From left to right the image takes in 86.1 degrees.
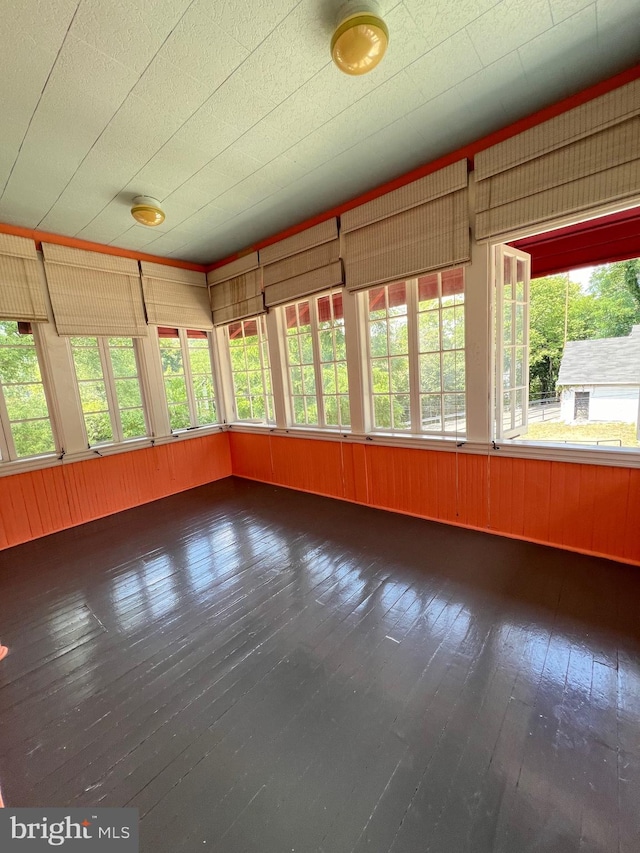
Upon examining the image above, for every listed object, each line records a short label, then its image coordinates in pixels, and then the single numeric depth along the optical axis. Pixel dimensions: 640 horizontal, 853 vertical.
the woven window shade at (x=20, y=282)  3.12
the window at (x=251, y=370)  4.59
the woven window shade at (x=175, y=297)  4.19
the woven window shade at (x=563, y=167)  1.90
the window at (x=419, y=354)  2.88
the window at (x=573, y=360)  2.71
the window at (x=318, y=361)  3.67
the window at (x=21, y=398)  3.27
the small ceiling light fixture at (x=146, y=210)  2.80
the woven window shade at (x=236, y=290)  4.12
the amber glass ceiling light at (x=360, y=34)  1.42
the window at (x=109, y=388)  3.79
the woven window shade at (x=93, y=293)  3.47
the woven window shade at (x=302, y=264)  3.34
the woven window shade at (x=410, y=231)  2.55
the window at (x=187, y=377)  4.52
